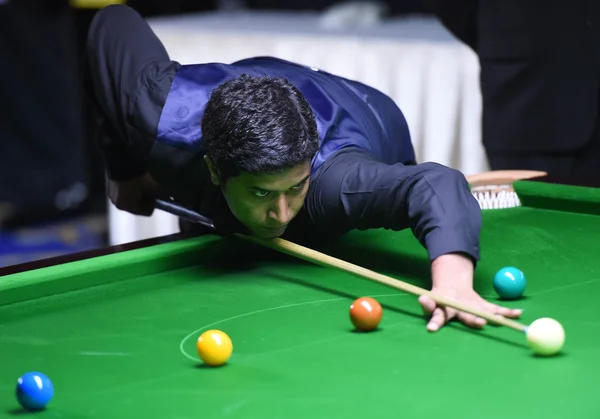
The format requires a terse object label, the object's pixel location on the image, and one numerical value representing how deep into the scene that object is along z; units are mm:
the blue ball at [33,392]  4829
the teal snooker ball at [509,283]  5254
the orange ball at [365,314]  5116
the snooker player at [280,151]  5363
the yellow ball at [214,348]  4989
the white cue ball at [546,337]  4940
